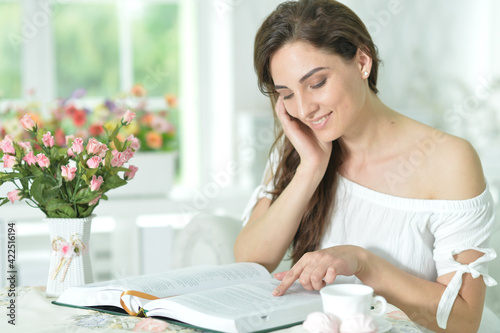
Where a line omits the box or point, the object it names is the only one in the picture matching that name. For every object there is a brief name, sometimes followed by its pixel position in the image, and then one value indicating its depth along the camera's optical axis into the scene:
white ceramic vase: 2.44
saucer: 2.21
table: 2.26
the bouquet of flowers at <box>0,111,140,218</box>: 2.41
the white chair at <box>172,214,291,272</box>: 2.90
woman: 2.54
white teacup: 2.20
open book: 2.23
